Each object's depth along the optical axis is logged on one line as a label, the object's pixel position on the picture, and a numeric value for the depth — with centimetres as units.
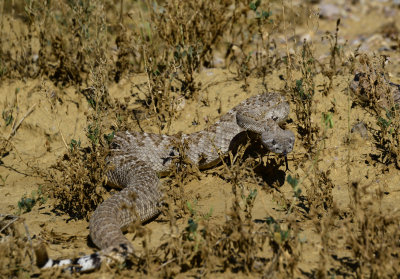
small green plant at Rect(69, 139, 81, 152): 647
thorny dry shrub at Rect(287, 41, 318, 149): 707
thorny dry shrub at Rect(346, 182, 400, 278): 446
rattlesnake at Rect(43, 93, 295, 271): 623
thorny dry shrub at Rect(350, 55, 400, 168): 677
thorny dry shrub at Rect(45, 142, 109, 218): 631
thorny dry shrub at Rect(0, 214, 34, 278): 469
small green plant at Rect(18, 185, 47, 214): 597
